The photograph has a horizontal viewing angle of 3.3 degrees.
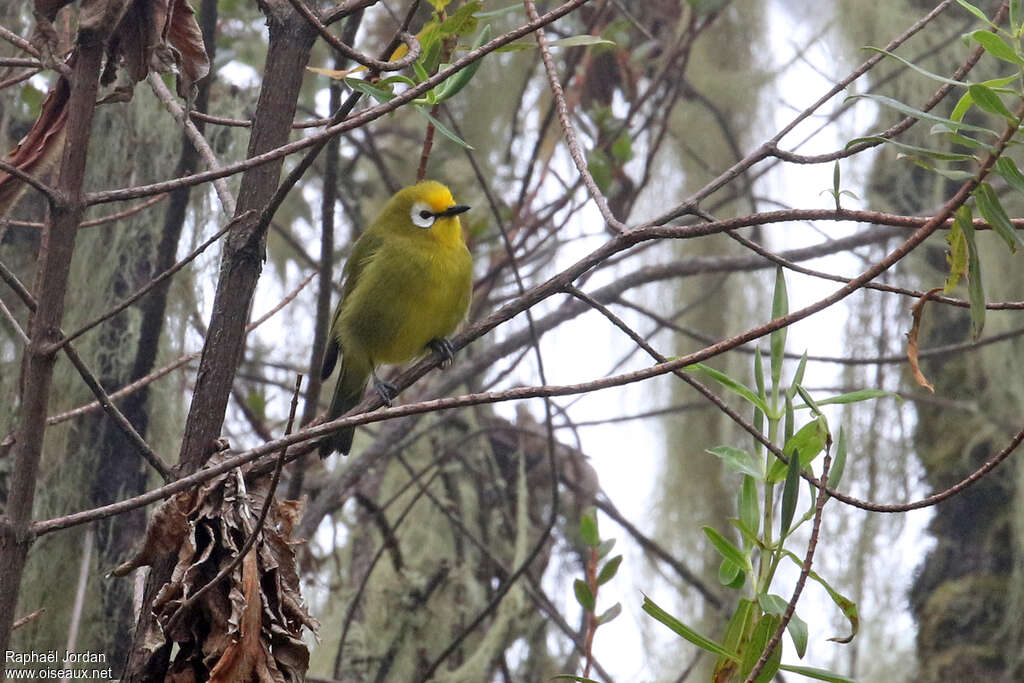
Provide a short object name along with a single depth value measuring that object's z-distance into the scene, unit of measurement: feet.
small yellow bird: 20.73
